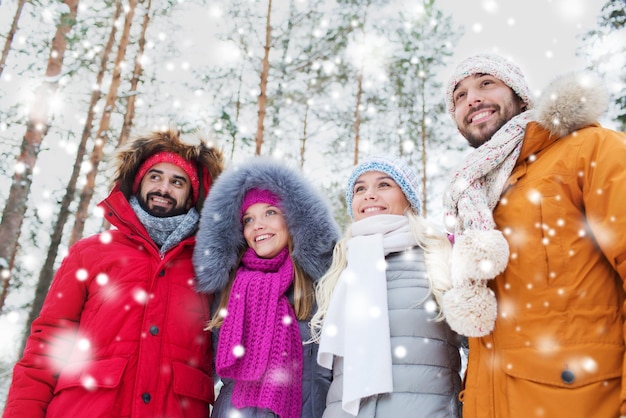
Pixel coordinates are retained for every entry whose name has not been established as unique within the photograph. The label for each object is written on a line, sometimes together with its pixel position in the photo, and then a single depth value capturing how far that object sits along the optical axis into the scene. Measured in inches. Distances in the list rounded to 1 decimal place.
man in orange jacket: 70.7
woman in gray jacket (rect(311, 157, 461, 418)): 92.3
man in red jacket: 104.4
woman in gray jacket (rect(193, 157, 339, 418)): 111.7
